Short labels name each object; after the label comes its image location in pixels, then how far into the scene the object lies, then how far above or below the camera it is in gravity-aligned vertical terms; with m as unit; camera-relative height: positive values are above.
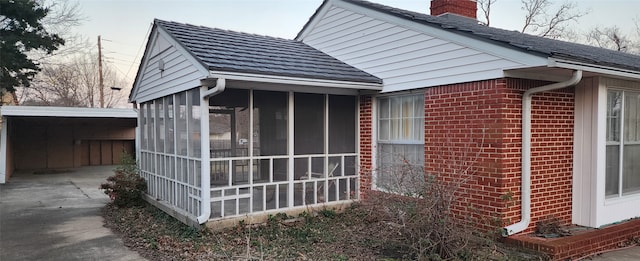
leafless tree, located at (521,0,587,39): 25.28 +6.57
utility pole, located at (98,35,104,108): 26.53 +3.73
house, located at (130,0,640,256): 5.38 +0.03
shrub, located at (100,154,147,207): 8.86 -1.46
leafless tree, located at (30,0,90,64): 19.88 +5.04
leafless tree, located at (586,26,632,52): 30.02 +6.36
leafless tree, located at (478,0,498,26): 24.53 +7.05
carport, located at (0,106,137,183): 16.98 -0.74
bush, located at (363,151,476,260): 4.54 -1.15
